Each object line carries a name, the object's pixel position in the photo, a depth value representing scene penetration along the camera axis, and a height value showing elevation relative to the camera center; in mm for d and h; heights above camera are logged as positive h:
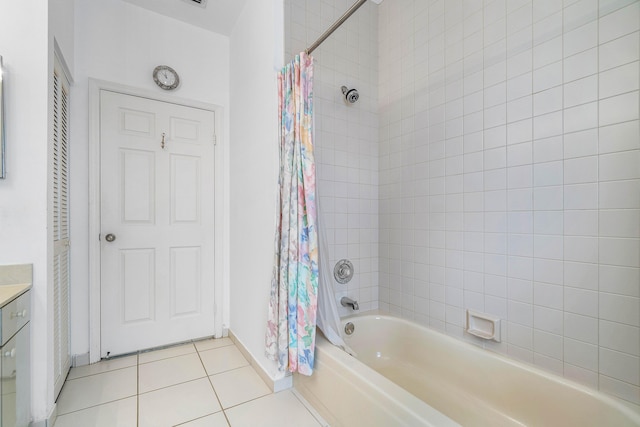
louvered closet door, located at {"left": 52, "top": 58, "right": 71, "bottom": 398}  1557 -94
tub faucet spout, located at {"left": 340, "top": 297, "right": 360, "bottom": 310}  2039 -643
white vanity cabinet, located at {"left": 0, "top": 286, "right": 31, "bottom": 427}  1051 -588
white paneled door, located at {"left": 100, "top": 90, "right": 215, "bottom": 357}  2094 -83
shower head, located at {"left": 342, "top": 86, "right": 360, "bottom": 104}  2094 +862
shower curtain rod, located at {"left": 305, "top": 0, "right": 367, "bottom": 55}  1297 +931
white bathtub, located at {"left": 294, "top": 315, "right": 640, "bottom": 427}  1119 -840
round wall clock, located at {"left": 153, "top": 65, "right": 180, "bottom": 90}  2221 +1056
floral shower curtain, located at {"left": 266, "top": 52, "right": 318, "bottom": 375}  1462 -110
